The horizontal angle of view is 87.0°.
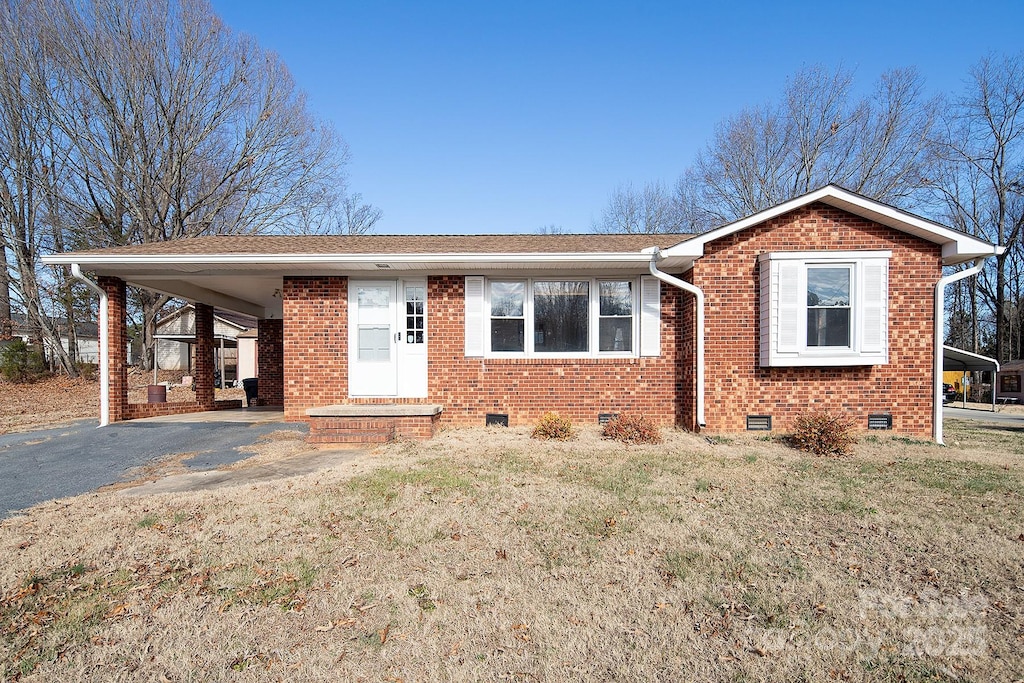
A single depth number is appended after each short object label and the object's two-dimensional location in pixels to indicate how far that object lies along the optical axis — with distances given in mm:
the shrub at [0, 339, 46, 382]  18609
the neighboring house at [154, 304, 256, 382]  25562
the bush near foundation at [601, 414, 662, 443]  7309
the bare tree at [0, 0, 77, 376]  17953
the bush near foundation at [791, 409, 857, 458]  6672
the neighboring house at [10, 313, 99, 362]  21344
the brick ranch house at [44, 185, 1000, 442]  7699
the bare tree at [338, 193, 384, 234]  27484
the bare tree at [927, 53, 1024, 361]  23812
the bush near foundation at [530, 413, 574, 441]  7445
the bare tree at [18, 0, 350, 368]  18188
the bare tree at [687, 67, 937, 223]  22219
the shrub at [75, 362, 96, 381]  20014
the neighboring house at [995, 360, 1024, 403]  20891
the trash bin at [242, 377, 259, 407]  13797
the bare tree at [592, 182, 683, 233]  26625
